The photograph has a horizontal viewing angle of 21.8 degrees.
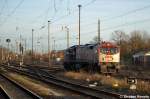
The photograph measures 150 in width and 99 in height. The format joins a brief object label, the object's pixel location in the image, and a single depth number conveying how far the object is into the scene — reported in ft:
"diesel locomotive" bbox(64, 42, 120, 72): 136.56
